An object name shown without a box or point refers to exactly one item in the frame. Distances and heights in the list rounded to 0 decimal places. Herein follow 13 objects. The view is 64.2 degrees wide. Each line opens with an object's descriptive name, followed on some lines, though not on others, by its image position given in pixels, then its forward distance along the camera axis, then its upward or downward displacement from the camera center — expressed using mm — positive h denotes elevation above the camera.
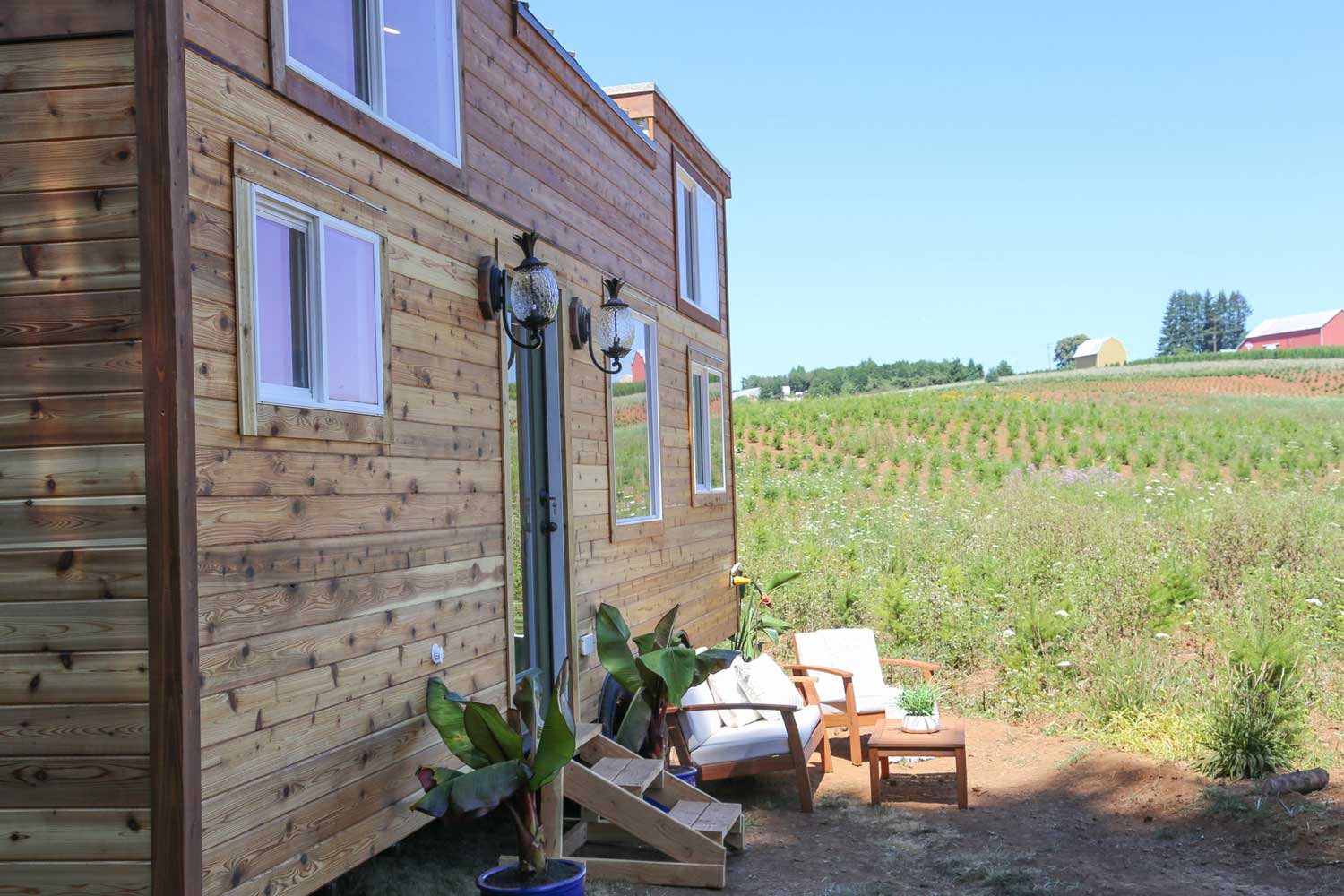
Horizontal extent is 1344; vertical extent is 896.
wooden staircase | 5012 -1707
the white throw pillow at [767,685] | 7184 -1446
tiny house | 2945 +203
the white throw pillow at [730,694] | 6949 -1451
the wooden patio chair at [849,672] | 7910 -1599
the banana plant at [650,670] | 5750 -1069
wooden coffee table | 6426 -1681
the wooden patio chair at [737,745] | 6523 -1670
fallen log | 5992 -1837
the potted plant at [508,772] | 3900 -1097
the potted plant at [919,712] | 6723 -1551
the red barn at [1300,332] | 75125 +9153
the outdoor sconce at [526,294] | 5141 +895
